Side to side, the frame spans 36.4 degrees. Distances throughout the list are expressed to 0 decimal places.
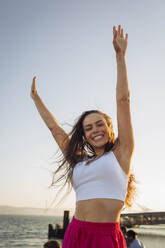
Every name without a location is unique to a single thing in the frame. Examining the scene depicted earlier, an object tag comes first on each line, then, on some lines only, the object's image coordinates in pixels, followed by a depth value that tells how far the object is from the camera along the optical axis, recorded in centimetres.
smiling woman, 173
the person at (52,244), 570
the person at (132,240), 665
